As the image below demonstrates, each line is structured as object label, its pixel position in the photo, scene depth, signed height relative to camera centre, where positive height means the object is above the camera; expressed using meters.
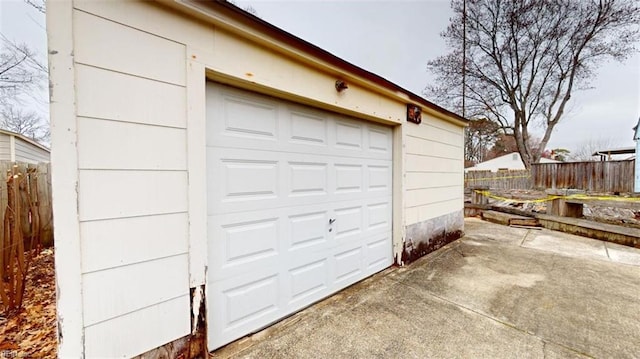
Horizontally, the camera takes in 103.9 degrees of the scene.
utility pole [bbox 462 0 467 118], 12.16 +8.15
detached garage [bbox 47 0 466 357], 1.35 +0.02
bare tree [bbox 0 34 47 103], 6.04 +2.89
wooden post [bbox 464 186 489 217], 7.32 -0.82
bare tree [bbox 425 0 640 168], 12.28 +6.56
